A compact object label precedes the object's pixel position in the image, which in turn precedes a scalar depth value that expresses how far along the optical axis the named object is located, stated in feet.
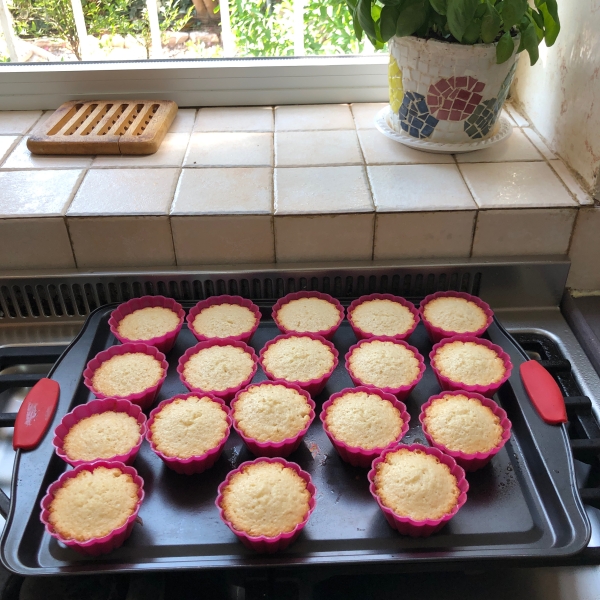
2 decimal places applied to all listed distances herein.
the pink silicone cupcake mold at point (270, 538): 2.34
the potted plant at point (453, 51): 3.16
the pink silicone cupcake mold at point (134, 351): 2.99
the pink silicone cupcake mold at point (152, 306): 3.27
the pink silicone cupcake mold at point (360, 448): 2.70
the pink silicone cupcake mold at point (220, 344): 3.04
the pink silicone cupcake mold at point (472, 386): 3.00
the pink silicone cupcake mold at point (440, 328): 3.26
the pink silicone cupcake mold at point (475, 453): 2.67
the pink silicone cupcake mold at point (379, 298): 3.30
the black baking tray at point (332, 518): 2.38
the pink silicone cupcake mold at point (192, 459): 2.66
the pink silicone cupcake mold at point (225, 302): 3.32
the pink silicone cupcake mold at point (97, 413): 2.70
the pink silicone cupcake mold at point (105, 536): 2.35
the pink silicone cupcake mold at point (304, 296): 3.35
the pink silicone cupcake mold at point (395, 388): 3.02
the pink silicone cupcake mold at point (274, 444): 2.74
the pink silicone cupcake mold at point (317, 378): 3.05
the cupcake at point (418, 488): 2.44
